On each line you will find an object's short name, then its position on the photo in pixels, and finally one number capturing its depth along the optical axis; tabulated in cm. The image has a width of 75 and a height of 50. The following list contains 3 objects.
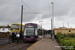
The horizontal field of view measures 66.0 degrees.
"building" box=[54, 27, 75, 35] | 1760
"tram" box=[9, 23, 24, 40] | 1430
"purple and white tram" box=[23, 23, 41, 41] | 997
